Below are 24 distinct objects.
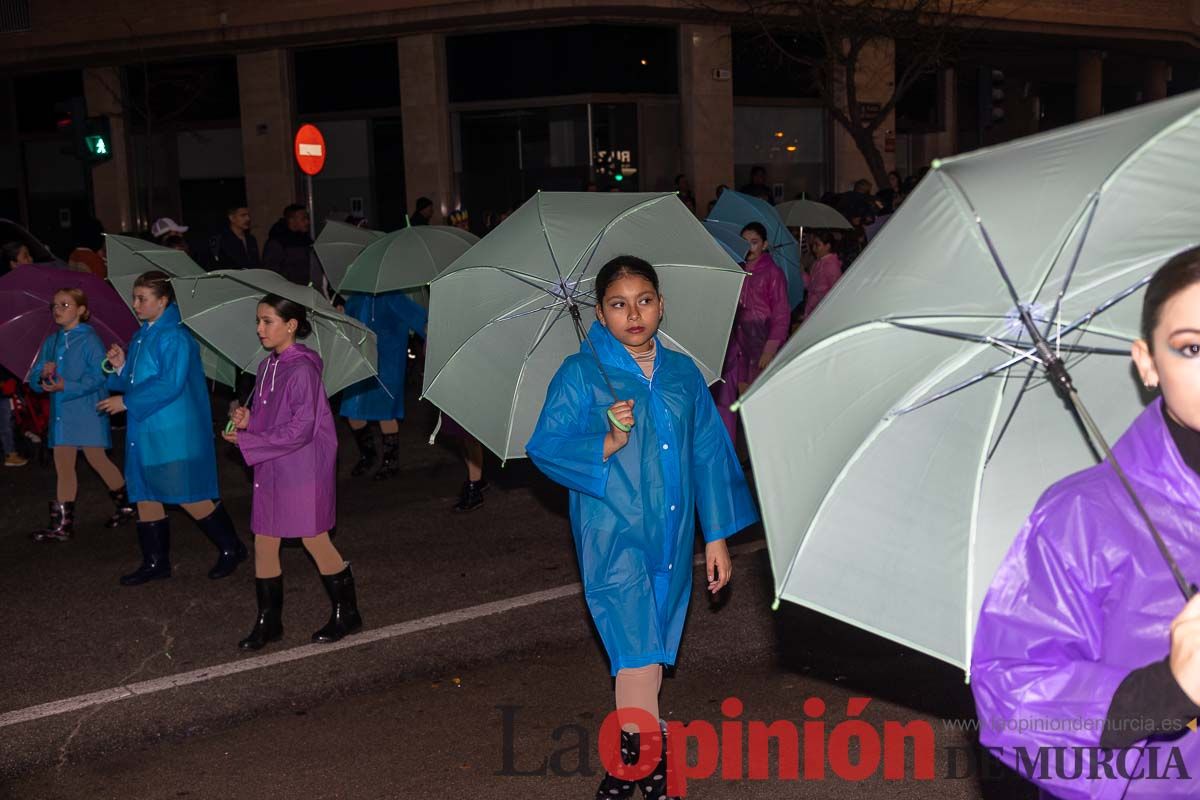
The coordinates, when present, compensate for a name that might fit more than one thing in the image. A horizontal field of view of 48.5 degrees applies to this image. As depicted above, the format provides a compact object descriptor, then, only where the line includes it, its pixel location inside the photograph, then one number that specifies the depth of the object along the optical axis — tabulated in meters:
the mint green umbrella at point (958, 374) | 2.56
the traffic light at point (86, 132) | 17.20
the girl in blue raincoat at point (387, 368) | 10.56
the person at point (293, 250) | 15.03
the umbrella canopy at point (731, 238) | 9.79
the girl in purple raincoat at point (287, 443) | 6.16
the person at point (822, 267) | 11.44
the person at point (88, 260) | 12.61
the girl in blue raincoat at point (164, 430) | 7.36
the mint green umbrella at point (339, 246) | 10.95
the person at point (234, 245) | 14.45
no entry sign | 19.97
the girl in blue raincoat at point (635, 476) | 4.57
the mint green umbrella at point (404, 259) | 9.85
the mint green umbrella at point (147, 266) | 8.23
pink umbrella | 8.87
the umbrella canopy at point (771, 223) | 12.09
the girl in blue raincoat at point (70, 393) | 8.52
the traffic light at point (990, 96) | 20.89
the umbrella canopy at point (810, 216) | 15.72
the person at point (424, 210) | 18.48
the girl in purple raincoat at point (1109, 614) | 2.20
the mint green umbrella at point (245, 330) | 6.88
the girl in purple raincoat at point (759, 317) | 10.27
